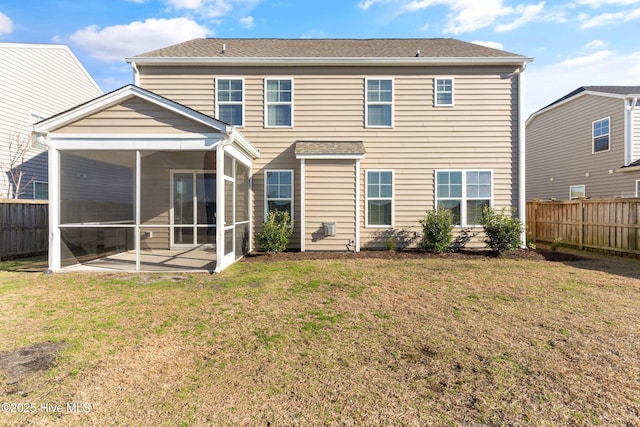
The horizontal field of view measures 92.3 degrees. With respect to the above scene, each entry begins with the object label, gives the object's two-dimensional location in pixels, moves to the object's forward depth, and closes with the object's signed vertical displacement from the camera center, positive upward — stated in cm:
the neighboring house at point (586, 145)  1238 +311
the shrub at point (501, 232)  854 -57
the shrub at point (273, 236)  853 -70
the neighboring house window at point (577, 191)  1431 +98
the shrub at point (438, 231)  878 -57
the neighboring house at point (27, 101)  1101 +425
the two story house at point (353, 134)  905 +241
